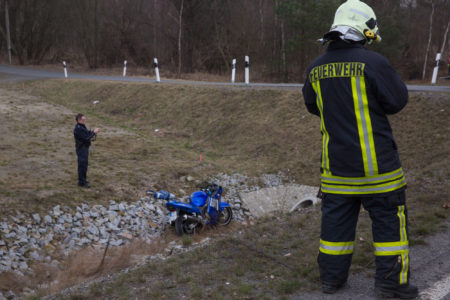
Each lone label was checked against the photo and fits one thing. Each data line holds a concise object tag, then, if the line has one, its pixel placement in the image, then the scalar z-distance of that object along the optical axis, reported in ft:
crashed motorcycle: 24.91
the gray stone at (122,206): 27.15
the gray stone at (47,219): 24.01
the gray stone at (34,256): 21.27
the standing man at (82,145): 26.84
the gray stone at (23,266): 20.38
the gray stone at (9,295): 18.34
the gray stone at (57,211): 24.81
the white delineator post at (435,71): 49.50
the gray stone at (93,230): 24.43
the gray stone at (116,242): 23.84
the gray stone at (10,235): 21.92
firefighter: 10.11
